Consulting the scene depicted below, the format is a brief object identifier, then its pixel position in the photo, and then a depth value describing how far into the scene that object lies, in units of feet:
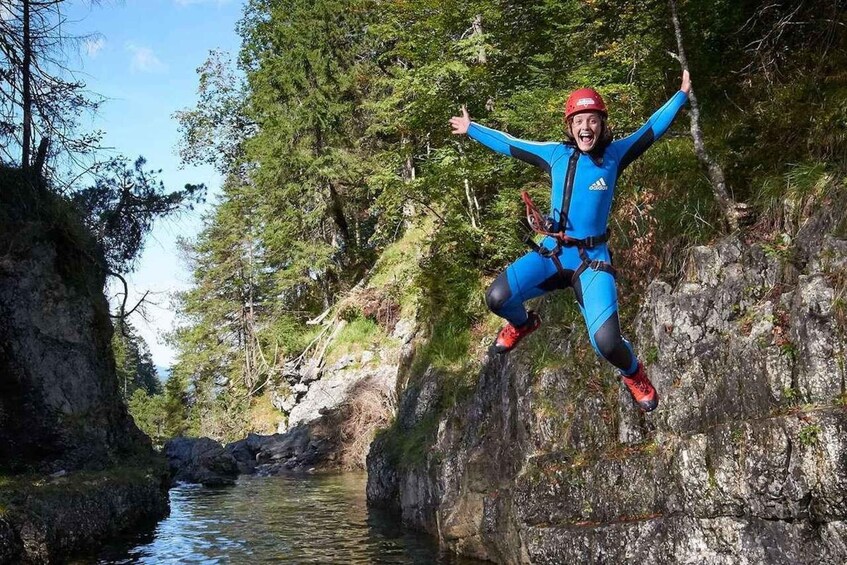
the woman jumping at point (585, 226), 20.11
